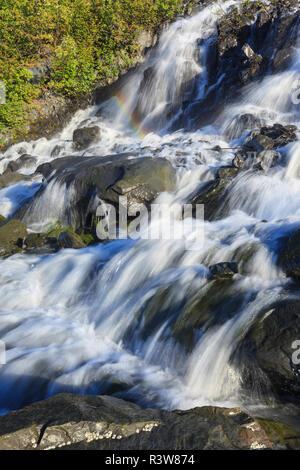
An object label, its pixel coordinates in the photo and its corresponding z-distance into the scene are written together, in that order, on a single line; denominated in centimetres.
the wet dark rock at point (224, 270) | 506
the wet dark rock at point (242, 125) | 1089
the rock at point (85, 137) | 1459
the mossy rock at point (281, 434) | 269
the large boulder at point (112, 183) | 855
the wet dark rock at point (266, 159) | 831
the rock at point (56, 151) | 1472
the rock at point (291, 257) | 471
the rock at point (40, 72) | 1756
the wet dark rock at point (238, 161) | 862
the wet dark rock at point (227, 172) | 848
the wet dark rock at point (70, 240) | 800
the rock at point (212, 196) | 797
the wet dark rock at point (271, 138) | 894
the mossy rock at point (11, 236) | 818
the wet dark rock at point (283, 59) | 1248
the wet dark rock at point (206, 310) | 435
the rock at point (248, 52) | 1359
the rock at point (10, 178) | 1195
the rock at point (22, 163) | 1405
